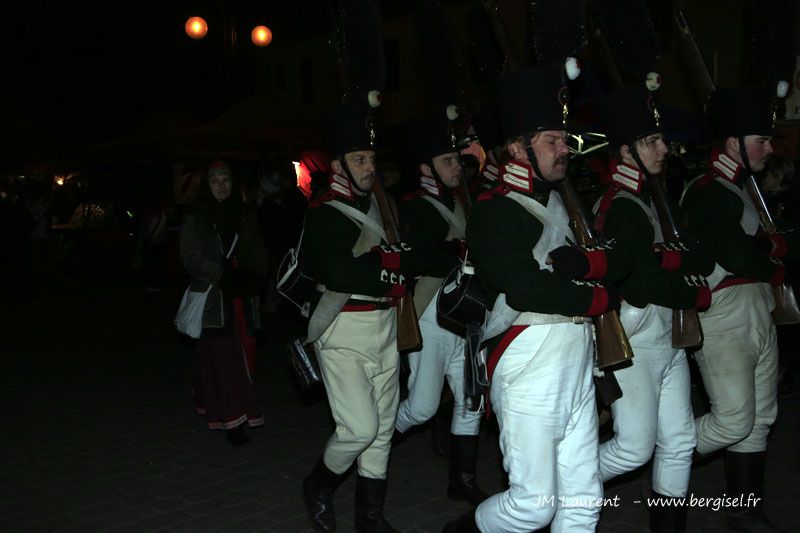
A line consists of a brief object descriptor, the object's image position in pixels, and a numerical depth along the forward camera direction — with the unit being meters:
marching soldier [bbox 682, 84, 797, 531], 4.72
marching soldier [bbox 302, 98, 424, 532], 4.63
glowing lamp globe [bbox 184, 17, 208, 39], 14.00
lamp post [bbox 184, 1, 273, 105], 13.71
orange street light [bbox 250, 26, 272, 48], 14.30
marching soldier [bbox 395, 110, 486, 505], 5.41
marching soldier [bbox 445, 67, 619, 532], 3.58
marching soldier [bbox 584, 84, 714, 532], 4.26
